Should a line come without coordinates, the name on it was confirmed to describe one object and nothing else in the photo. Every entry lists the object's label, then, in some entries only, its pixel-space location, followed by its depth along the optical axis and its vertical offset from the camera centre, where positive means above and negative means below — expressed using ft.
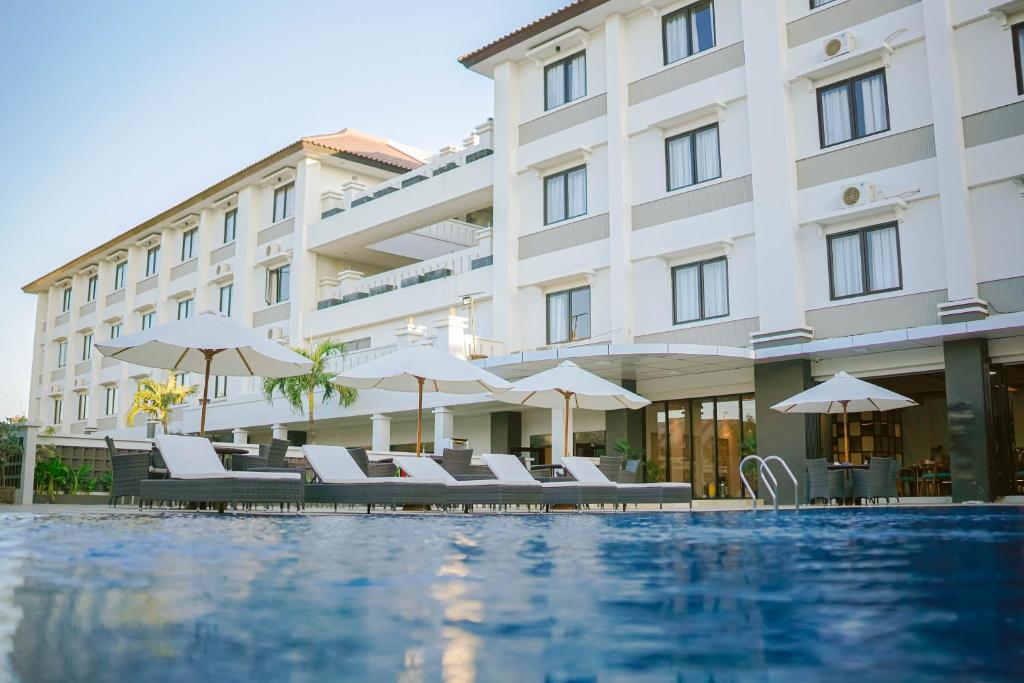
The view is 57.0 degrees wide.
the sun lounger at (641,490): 49.05 -0.91
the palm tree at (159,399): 120.57 +9.60
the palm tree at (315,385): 93.04 +8.92
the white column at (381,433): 93.97 +4.05
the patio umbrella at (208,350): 46.93 +6.44
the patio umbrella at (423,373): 52.65 +5.68
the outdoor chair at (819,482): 54.90 -0.57
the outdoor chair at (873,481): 55.31 -0.53
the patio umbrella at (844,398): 57.16 +4.50
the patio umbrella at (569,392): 56.95 +5.03
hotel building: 62.08 +18.69
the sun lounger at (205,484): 34.96 -0.36
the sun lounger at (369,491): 39.19 -0.72
